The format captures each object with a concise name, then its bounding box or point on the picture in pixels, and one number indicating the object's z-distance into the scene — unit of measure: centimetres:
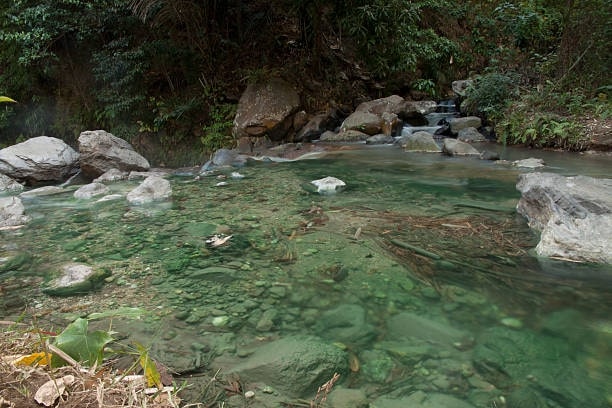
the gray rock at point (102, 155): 708
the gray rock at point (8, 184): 653
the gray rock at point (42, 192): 558
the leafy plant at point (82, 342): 114
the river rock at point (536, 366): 140
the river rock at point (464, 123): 885
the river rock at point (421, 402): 134
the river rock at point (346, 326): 174
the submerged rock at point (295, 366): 144
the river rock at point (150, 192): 441
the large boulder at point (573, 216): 239
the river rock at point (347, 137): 869
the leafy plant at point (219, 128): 972
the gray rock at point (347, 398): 135
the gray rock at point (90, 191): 496
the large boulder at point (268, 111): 902
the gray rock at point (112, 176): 673
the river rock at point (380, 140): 841
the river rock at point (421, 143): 744
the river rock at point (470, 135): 834
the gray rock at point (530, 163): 568
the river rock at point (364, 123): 883
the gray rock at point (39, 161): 686
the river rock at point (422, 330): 171
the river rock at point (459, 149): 691
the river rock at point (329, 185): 445
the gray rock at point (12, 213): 369
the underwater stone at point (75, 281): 218
